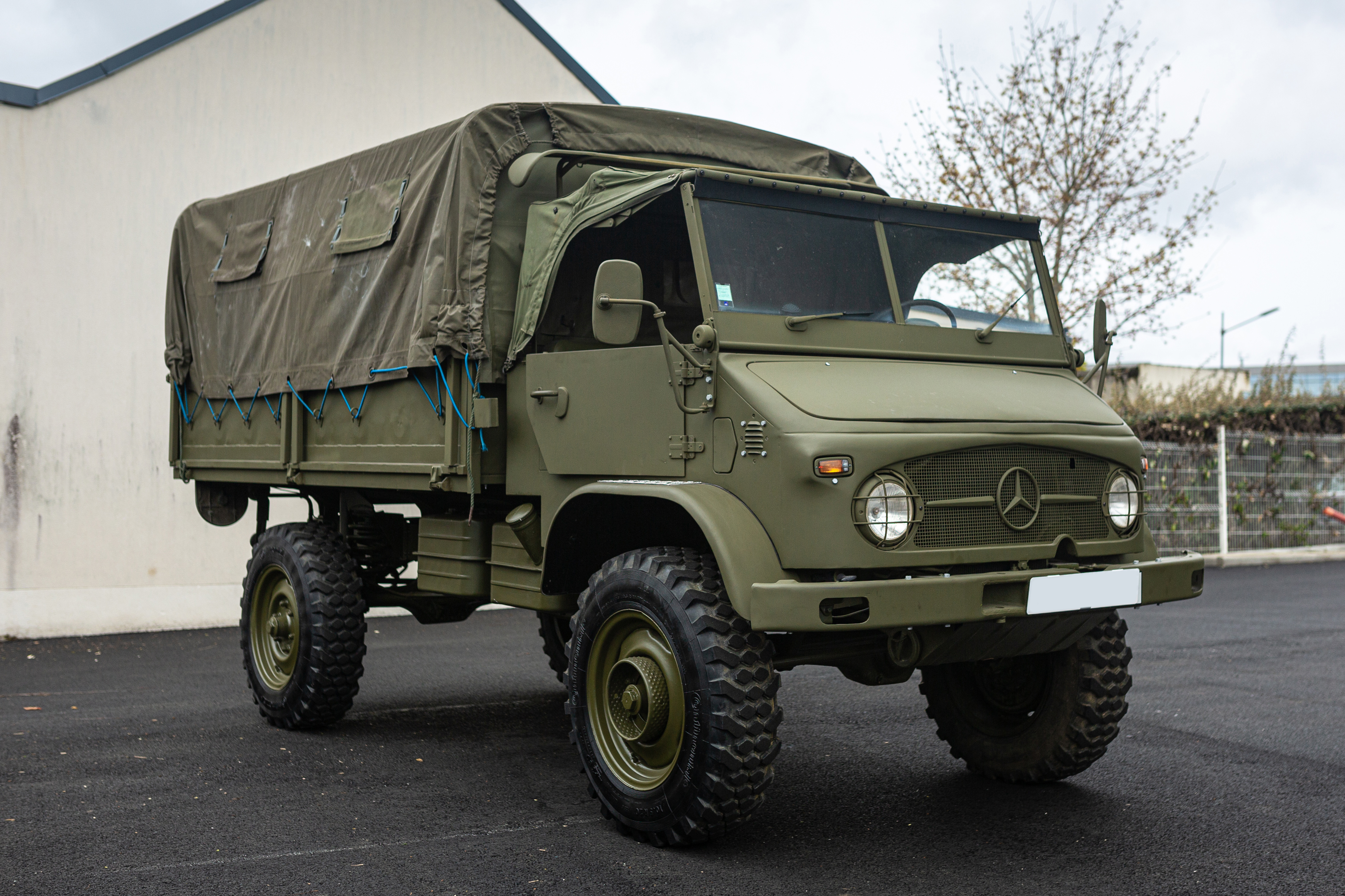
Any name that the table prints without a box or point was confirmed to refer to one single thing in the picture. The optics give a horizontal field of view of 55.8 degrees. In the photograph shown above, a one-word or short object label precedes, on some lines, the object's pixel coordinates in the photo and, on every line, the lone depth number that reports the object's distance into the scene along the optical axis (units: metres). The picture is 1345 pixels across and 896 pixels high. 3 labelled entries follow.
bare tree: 19.44
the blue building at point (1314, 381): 19.91
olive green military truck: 4.54
